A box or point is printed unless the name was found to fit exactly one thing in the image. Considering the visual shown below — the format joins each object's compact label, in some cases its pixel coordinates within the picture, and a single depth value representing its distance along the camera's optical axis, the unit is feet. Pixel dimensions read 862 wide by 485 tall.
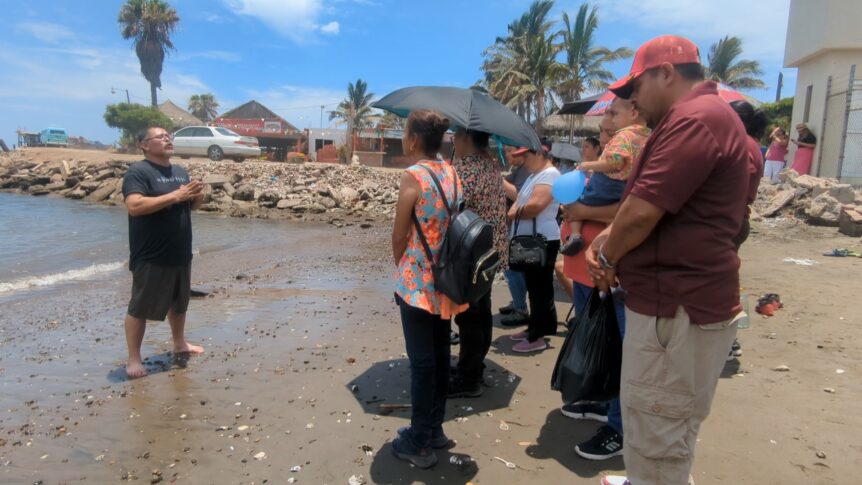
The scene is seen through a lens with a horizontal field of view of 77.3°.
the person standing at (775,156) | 46.29
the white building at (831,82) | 41.22
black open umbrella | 12.72
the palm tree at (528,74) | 112.06
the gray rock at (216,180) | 69.56
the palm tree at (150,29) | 219.41
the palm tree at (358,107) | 158.71
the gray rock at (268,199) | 64.49
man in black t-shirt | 13.89
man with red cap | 6.03
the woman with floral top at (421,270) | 9.53
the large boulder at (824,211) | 34.71
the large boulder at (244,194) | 67.05
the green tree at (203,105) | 250.98
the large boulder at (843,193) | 35.35
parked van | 178.70
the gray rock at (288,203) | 63.00
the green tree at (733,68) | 135.85
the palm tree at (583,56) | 111.86
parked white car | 91.40
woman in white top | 14.71
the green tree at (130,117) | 169.78
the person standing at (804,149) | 44.65
